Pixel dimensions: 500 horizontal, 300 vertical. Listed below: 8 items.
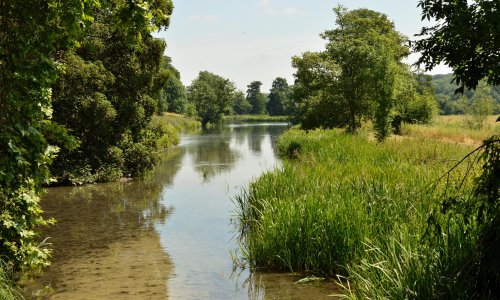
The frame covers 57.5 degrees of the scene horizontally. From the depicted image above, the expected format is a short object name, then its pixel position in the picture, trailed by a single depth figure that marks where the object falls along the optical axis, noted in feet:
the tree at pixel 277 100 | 509.23
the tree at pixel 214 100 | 295.28
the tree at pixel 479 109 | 134.31
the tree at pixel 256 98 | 566.35
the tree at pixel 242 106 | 545.03
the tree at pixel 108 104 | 66.23
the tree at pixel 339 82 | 112.98
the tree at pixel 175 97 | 312.95
